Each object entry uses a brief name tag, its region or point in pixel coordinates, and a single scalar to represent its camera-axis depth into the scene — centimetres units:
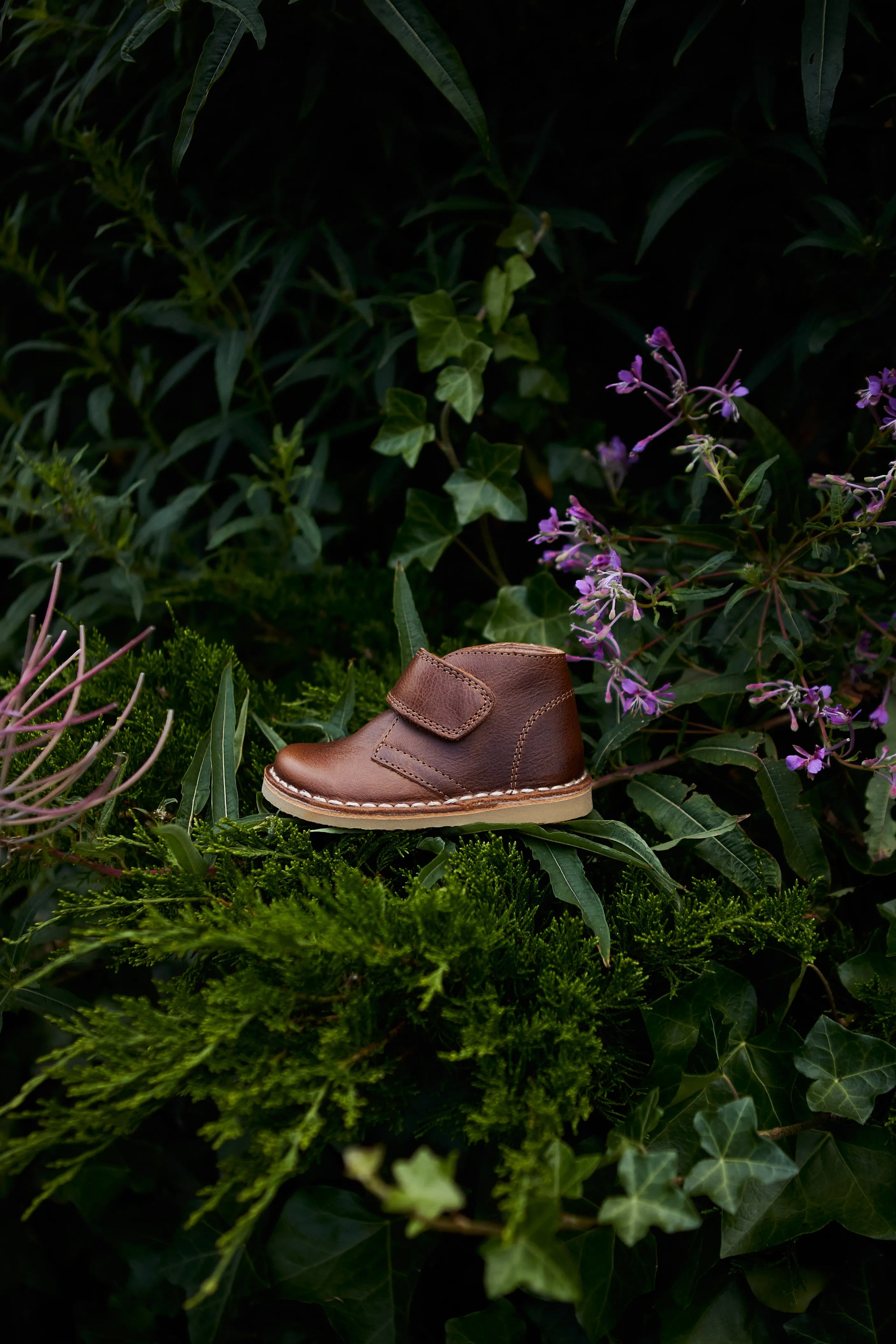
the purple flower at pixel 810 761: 88
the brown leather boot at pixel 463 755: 90
